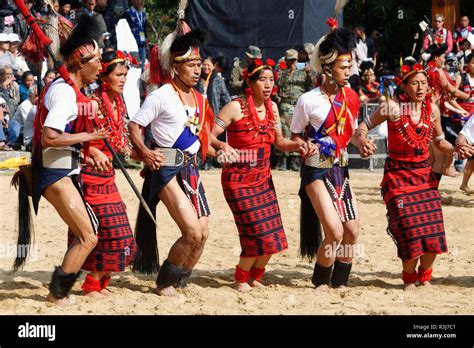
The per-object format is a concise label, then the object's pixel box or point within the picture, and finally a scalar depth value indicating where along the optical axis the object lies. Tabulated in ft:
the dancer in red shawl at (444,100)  60.42
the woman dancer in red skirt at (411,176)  40.51
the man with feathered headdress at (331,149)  39.66
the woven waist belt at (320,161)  39.70
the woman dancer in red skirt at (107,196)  37.49
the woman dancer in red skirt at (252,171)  40.78
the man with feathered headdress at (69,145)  34.32
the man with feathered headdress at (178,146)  37.82
